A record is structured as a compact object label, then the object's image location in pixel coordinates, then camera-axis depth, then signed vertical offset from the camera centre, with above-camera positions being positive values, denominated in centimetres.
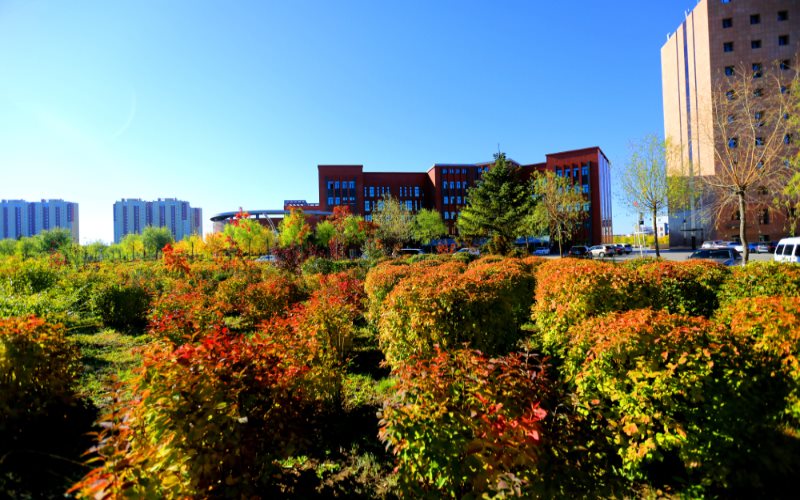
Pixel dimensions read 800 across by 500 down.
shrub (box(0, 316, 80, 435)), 330 -107
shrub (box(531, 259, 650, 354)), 475 -67
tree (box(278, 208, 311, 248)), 2844 +267
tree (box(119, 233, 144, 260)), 5439 +312
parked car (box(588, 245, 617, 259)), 4002 +27
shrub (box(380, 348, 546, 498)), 184 -100
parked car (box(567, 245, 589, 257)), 3888 +28
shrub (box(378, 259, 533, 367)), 455 -86
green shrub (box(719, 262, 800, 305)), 586 -62
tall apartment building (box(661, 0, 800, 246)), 3975 +2415
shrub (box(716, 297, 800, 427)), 295 -78
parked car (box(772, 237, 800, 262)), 1775 -18
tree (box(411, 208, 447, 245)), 5484 +491
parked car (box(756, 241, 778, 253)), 3591 +3
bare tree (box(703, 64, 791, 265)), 1325 +447
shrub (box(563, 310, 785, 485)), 267 -117
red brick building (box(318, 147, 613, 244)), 5919 +1391
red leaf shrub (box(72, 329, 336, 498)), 182 -102
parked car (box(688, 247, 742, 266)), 2067 -39
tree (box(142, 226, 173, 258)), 5588 +436
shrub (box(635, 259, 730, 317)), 662 -74
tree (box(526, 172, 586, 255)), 2692 +387
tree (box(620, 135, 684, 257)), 1916 +367
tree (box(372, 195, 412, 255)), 2778 +319
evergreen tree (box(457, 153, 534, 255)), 3155 +485
